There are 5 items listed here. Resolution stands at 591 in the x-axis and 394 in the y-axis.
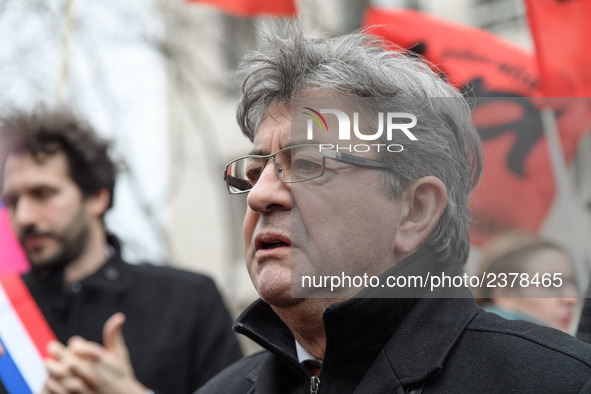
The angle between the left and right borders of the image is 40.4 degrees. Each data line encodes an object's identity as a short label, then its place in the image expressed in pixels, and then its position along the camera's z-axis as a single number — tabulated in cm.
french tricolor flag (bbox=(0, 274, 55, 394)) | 281
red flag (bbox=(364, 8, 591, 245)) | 408
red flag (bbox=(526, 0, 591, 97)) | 387
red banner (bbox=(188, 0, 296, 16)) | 495
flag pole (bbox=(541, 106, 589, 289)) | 378
